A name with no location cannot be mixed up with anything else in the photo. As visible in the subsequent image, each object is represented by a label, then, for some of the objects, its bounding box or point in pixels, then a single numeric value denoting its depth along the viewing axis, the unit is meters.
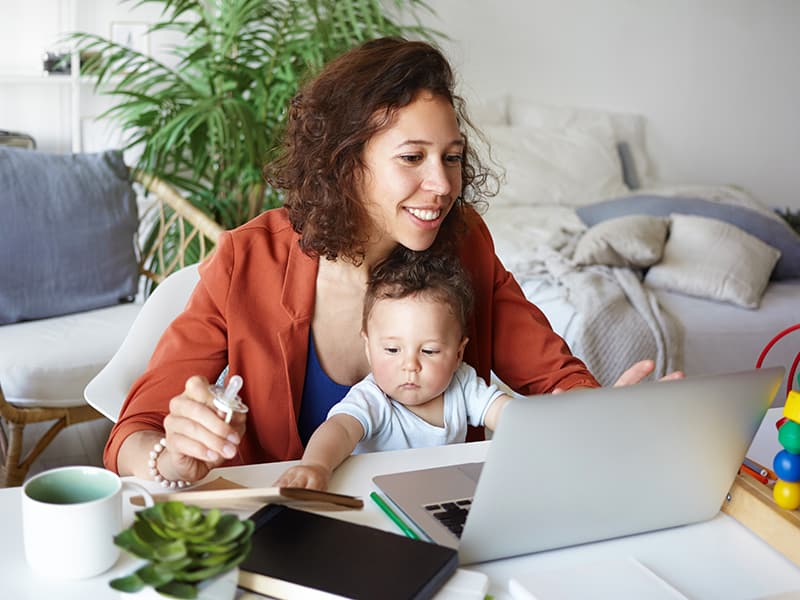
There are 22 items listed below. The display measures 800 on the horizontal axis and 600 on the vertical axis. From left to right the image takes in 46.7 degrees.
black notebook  0.79
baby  1.31
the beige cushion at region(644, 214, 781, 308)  2.93
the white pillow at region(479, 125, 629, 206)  3.88
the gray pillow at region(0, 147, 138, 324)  2.60
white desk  0.82
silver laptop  0.84
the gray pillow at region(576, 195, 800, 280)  3.28
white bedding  2.79
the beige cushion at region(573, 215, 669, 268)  2.97
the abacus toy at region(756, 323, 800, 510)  0.99
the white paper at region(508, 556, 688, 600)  0.84
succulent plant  0.68
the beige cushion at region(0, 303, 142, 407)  2.31
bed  2.72
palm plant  3.06
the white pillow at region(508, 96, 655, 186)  4.36
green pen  0.95
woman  1.31
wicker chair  2.29
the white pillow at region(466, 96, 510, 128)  4.21
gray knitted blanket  2.66
